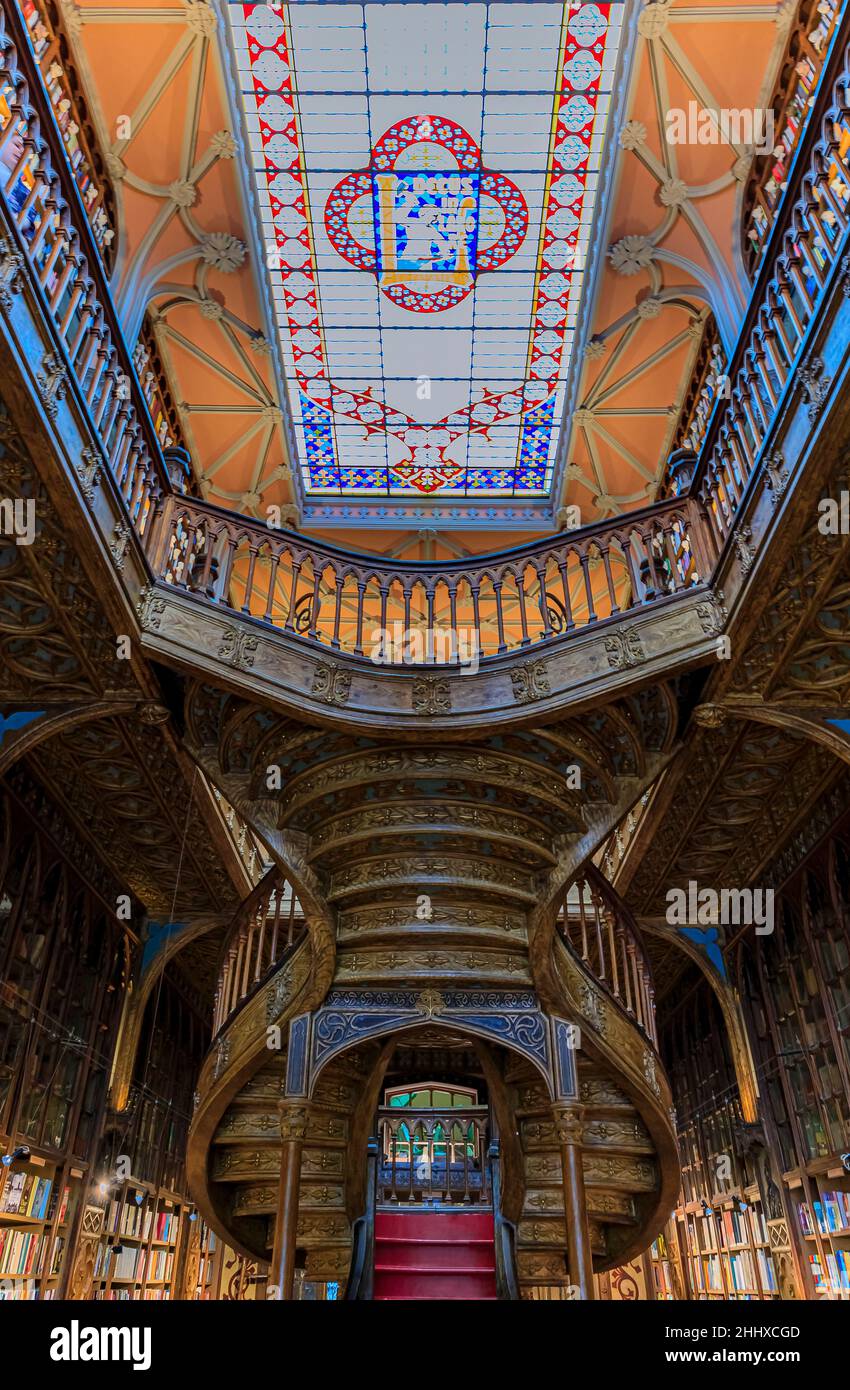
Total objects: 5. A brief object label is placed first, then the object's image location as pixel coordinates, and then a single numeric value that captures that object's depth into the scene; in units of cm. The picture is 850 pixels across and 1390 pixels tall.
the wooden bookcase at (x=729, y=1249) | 872
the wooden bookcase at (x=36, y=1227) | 684
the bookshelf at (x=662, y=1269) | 1144
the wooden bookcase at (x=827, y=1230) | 710
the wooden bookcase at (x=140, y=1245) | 877
